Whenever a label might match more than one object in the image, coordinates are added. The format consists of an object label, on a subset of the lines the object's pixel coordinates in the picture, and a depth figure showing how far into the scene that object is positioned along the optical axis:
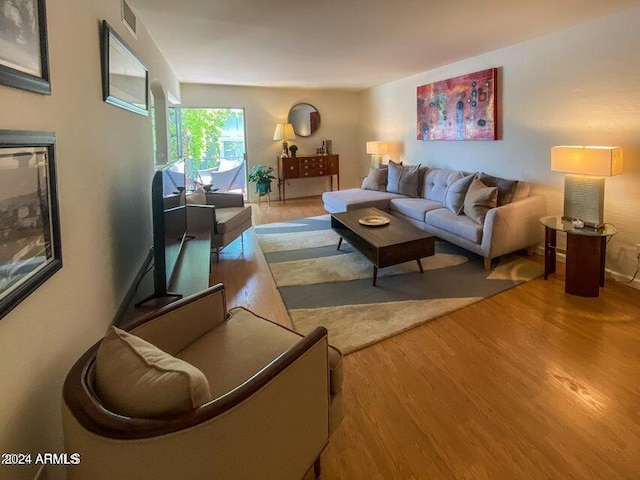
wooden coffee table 3.20
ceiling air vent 2.66
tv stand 2.15
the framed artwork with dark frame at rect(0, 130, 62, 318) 1.05
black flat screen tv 2.06
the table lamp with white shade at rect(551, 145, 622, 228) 2.82
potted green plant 7.03
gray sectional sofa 3.56
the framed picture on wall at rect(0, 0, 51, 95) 1.08
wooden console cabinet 7.34
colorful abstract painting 4.45
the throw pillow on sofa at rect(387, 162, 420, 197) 5.33
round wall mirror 7.65
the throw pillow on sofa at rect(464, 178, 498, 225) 3.75
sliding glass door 7.07
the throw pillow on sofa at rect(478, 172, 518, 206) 3.83
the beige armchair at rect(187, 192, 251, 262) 3.80
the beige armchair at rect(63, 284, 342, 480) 0.91
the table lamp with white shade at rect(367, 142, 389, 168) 6.64
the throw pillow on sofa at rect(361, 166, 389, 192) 5.84
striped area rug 2.68
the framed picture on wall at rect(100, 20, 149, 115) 2.18
